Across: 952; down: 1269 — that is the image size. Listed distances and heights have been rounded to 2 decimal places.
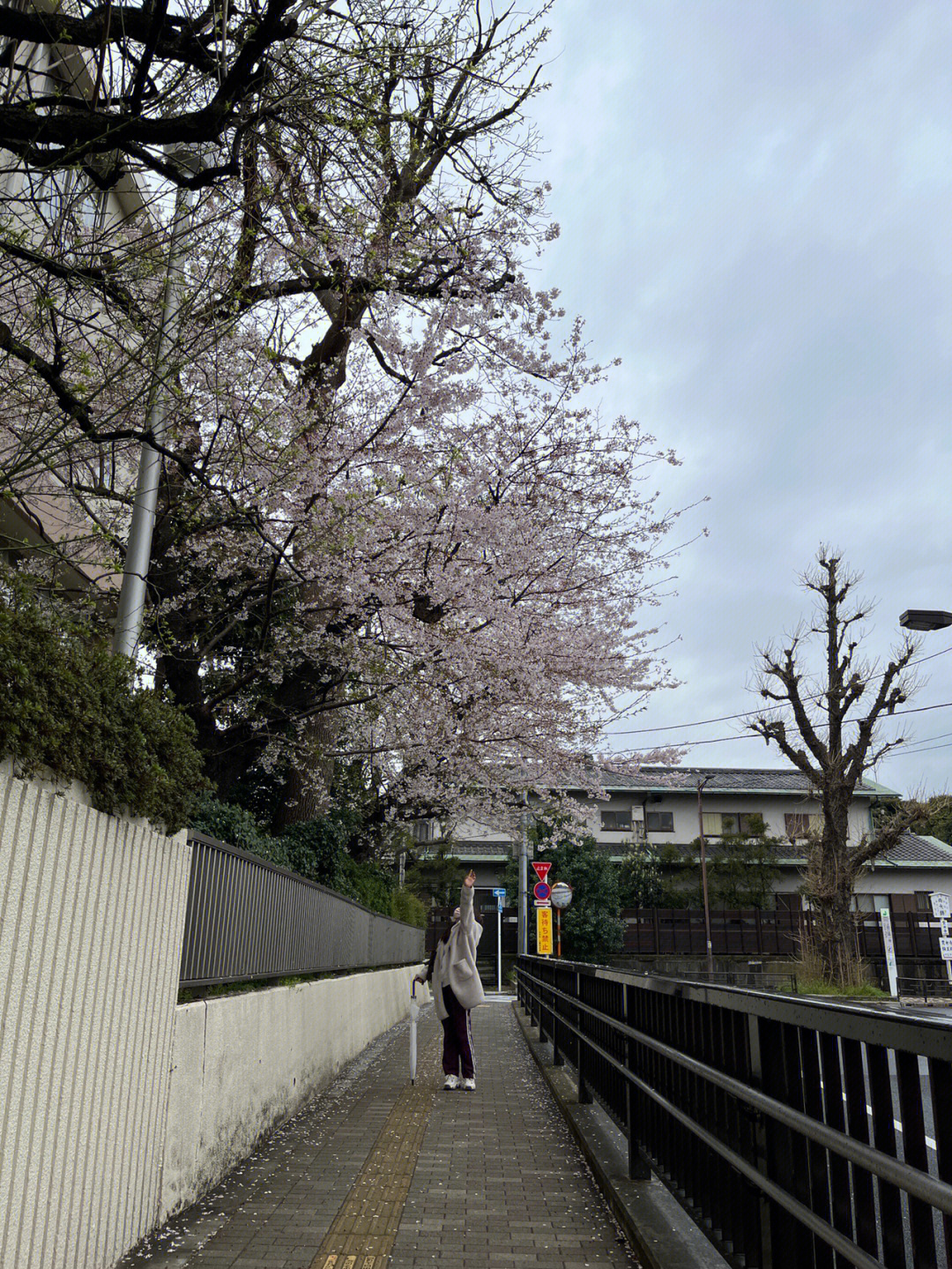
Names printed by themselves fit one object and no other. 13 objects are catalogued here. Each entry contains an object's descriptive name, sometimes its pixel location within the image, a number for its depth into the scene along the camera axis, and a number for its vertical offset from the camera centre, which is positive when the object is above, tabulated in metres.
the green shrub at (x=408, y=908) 22.87 +0.19
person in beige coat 9.26 -0.67
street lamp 15.70 +4.63
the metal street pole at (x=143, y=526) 6.90 +2.77
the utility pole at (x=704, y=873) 35.36 +1.65
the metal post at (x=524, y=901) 25.16 +0.42
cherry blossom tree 5.66 +4.08
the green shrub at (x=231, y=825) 8.71 +0.77
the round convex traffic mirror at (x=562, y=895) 23.72 +0.53
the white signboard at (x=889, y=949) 22.97 -0.62
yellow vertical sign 23.11 -0.26
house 42.06 +4.02
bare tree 23.94 +4.05
